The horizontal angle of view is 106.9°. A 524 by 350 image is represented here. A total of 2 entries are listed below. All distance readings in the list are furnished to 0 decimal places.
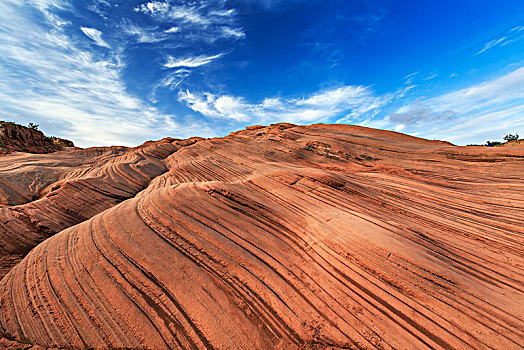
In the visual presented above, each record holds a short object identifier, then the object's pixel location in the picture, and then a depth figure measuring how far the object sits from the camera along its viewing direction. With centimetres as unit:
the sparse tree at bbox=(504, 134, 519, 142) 2381
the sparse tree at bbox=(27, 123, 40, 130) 2667
